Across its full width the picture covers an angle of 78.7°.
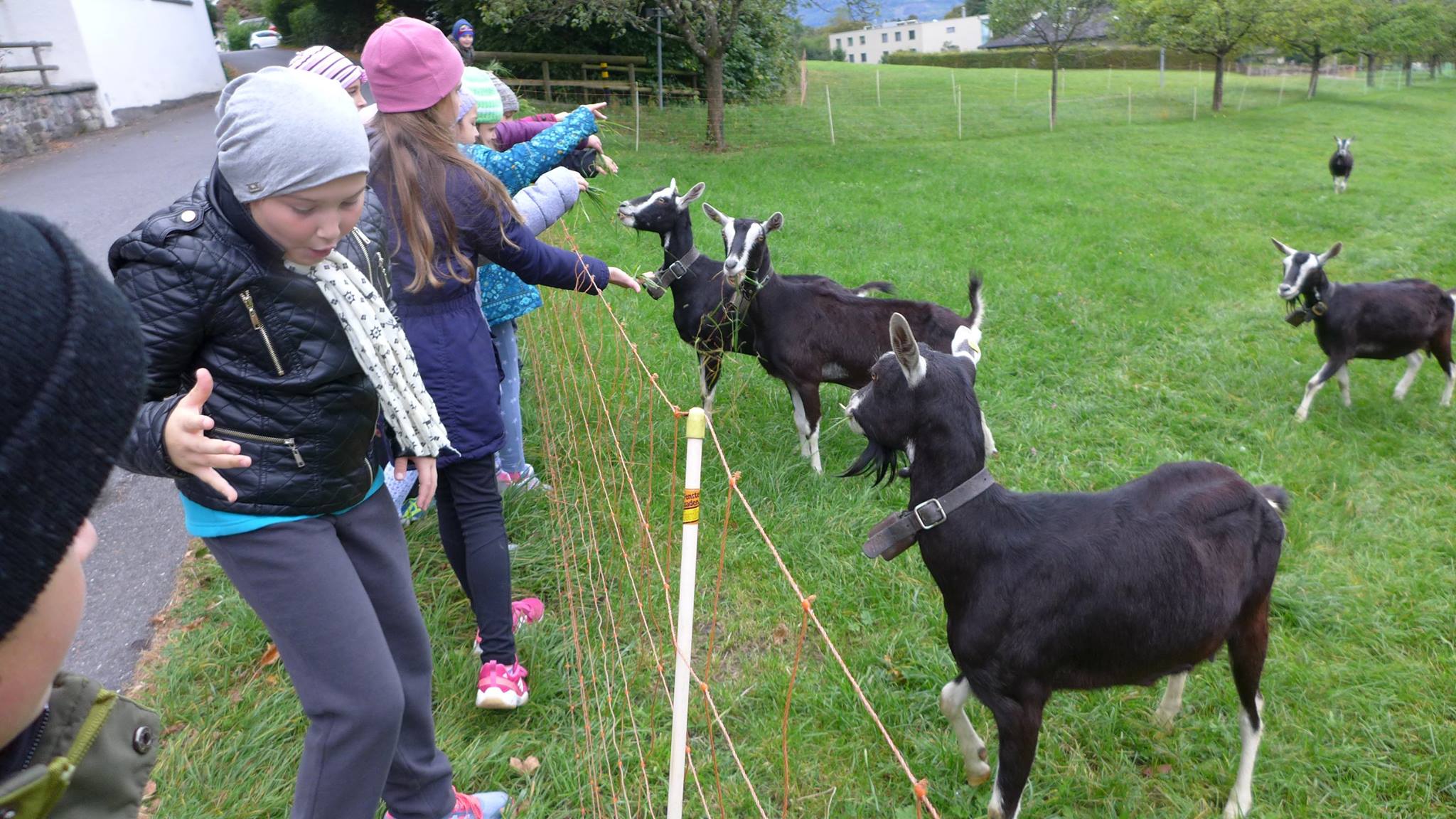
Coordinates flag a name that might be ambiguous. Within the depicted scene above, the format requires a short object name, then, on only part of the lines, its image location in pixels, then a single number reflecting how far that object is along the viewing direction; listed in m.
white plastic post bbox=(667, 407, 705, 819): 2.07
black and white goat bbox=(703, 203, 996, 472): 5.24
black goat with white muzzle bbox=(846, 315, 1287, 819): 2.68
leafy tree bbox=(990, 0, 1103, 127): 23.28
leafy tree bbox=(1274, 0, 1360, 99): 27.42
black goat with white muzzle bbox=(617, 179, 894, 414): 5.50
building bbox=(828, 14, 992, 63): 91.50
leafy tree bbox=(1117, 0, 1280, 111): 27.08
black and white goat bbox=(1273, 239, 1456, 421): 6.29
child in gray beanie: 1.75
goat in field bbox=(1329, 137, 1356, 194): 15.16
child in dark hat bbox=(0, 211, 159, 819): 0.76
